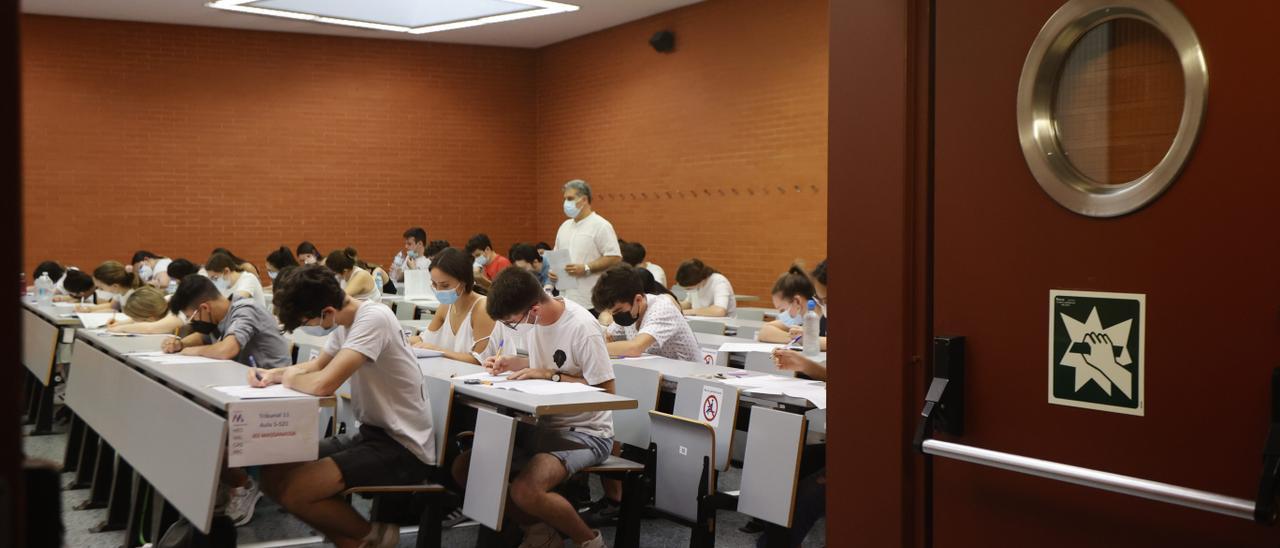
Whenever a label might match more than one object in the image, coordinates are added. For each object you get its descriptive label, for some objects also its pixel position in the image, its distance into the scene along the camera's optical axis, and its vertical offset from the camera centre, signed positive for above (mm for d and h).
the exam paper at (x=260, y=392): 3746 -493
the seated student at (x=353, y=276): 8688 -190
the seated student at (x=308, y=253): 11697 -5
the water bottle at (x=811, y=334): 5183 -359
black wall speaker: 12734 +2518
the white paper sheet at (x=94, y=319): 7121 -468
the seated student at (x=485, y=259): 8375 -39
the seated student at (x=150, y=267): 10977 -176
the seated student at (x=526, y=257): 9609 -17
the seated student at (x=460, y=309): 5789 -296
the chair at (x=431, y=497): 4020 -905
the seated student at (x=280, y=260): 9776 -70
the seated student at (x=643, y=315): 5191 -291
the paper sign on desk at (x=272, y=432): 3594 -606
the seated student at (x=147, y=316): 6598 -411
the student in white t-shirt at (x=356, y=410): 3912 -598
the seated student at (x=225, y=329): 5262 -385
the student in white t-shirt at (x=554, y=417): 4035 -631
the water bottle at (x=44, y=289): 9656 -358
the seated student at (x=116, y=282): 8820 -262
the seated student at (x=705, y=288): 9000 -252
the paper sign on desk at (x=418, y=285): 10711 -305
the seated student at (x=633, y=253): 9500 +30
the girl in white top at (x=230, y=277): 8430 -208
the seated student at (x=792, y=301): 5805 -230
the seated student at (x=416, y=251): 12562 +33
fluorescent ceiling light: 10648 +2470
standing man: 9008 +116
